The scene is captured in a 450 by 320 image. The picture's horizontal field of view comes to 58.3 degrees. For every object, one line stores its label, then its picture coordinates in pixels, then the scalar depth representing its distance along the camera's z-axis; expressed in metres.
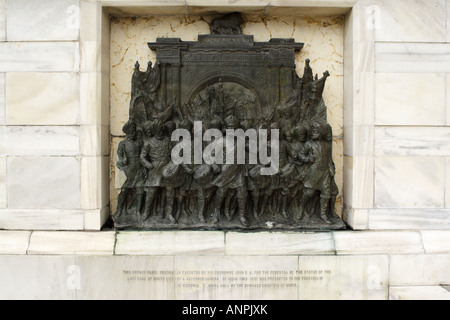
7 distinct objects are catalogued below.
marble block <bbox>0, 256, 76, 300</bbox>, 4.59
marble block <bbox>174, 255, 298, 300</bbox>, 4.59
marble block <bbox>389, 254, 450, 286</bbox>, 4.63
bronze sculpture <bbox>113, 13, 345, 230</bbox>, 4.72
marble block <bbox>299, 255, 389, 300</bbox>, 4.59
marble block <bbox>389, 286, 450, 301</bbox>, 4.38
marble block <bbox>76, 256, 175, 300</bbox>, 4.57
